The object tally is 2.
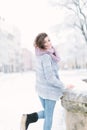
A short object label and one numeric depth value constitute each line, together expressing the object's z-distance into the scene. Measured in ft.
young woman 5.79
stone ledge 5.36
